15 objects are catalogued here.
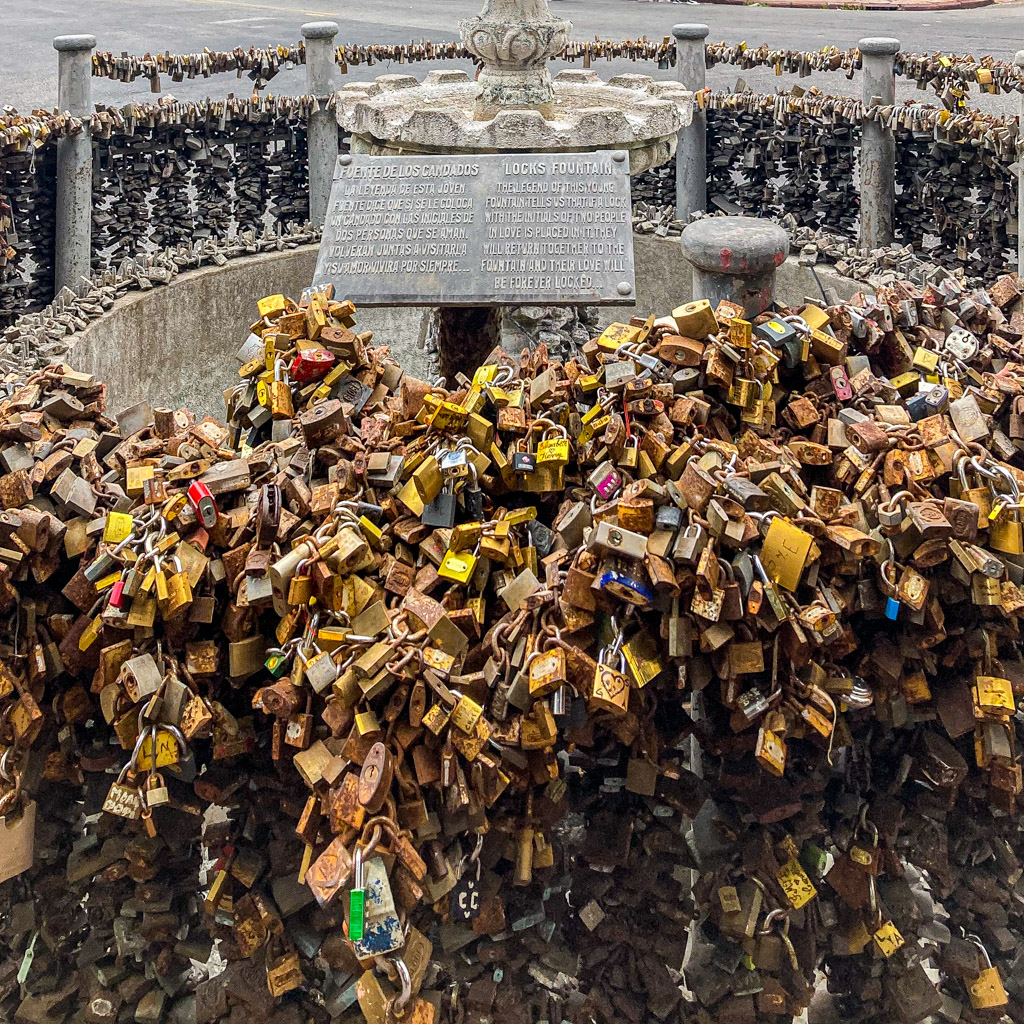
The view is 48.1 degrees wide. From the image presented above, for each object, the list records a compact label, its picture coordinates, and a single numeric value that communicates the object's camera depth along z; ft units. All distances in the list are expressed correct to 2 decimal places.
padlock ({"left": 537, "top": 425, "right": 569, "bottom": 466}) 8.16
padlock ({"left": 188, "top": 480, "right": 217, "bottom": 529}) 8.02
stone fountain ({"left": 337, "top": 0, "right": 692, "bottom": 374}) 19.31
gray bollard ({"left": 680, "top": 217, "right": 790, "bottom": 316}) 11.06
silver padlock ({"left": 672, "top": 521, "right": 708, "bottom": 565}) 7.27
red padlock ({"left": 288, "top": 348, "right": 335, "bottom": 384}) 9.68
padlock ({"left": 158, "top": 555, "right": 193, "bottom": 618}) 7.61
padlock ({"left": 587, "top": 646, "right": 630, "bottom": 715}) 7.06
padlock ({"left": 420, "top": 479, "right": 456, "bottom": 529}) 8.09
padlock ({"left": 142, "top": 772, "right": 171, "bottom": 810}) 7.64
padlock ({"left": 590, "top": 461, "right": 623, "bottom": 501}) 7.93
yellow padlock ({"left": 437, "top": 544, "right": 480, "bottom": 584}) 7.77
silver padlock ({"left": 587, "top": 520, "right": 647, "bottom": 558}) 7.22
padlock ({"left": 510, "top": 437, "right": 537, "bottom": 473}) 8.22
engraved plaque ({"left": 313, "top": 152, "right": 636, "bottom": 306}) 15.71
